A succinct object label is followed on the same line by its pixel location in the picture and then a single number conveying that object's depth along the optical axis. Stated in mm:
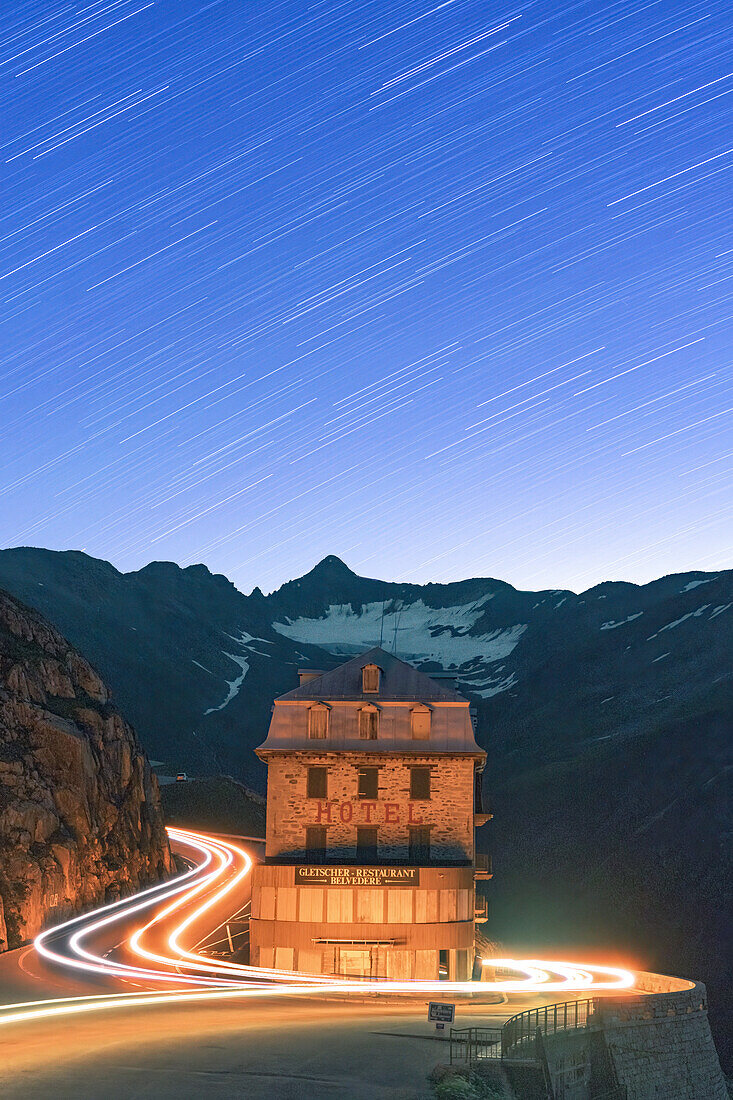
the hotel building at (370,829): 52969
